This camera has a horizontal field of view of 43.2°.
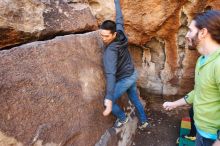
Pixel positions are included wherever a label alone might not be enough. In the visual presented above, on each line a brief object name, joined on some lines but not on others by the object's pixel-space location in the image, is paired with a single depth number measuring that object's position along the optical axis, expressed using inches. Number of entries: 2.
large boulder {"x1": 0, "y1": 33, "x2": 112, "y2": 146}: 73.9
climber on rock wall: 99.9
